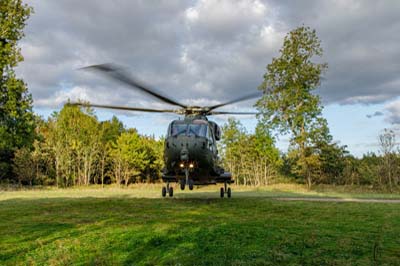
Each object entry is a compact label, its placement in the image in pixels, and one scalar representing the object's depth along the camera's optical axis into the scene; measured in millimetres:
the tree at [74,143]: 57125
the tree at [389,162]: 26297
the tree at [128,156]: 60000
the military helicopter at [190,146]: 14750
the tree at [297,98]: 35062
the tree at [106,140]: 62812
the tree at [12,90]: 31156
